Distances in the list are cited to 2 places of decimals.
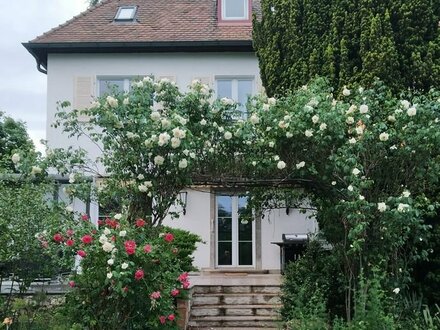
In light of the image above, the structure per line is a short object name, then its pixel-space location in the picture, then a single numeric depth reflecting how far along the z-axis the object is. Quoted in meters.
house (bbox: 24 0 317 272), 13.21
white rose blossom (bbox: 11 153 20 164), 6.17
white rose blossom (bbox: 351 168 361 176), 5.75
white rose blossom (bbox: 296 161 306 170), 6.11
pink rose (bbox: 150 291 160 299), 5.50
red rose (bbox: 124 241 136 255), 5.38
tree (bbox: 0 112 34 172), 23.48
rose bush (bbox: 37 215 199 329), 5.44
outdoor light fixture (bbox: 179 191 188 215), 12.74
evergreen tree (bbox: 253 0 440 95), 7.45
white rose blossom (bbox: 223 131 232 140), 6.07
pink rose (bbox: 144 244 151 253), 5.44
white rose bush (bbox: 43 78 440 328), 5.91
